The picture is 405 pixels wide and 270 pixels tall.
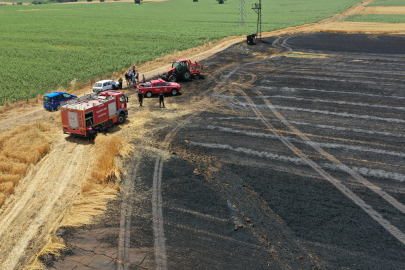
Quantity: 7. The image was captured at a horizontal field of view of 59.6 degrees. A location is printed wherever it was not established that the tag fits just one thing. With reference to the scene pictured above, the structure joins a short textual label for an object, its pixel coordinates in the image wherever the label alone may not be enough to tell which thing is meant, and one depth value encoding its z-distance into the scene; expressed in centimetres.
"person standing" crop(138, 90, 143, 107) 3180
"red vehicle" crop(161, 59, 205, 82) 3966
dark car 3081
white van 3553
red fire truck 2442
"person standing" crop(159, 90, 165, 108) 3167
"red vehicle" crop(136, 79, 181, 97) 3428
